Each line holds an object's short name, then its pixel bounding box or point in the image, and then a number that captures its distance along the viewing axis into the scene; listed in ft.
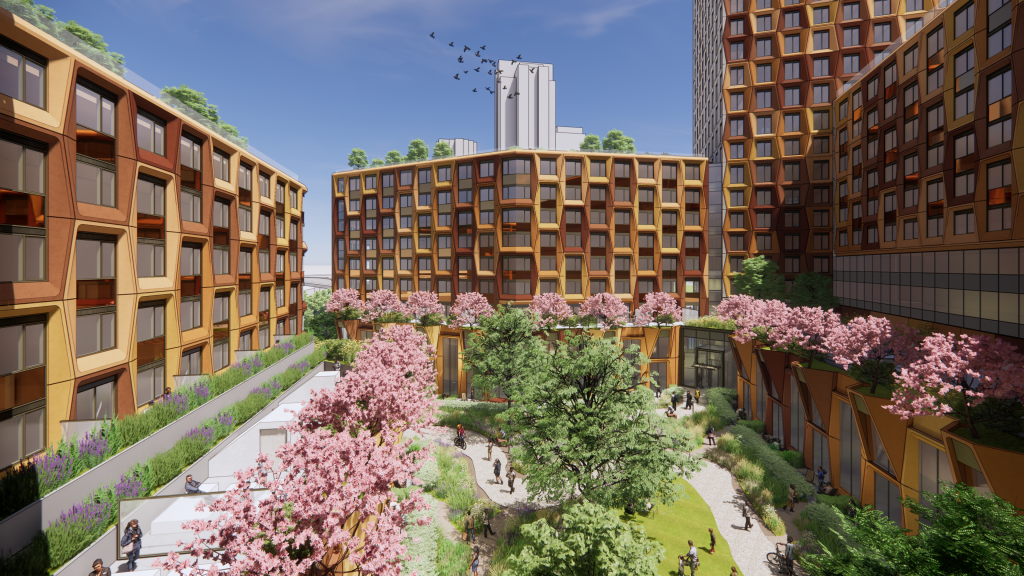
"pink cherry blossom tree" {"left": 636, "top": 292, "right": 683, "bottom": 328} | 168.66
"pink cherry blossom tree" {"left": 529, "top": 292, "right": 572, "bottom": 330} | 163.02
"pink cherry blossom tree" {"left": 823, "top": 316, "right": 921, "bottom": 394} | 79.61
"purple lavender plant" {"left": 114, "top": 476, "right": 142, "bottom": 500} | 57.11
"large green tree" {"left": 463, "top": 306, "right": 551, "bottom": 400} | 136.98
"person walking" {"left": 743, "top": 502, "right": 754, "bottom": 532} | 82.43
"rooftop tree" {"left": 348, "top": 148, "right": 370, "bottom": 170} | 249.55
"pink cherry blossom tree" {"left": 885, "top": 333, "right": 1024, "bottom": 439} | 59.83
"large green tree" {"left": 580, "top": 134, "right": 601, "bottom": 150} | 253.85
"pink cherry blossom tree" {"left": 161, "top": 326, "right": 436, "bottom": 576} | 38.75
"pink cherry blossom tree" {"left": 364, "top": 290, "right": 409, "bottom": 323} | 183.52
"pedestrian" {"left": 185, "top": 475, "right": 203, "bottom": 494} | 66.03
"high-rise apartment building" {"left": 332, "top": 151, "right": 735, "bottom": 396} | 173.58
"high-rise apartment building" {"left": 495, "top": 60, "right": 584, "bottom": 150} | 361.30
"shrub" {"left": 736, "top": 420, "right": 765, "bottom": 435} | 129.70
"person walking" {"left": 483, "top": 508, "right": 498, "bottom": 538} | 78.12
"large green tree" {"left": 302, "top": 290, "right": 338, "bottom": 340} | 274.98
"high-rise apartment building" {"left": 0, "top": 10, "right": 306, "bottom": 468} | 54.75
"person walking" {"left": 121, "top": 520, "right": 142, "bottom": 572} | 53.21
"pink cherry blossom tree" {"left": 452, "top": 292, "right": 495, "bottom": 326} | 169.58
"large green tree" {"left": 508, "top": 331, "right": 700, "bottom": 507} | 71.87
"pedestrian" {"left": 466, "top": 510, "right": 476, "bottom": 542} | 75.42
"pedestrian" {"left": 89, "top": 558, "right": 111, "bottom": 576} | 47.95
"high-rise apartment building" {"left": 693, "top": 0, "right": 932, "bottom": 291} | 168.55
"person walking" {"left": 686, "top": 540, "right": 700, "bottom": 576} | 66.69
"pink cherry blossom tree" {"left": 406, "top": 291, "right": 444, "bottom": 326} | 177.58
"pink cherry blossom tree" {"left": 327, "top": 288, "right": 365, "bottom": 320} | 196.03
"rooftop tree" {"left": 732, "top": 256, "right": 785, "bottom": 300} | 164.86
